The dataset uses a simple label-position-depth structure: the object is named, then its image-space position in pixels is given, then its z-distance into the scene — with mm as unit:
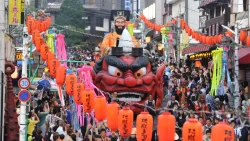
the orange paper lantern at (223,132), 13172
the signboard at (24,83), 18078
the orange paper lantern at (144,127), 15758
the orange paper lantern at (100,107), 19047
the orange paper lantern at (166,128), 15016
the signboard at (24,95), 17672
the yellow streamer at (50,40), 35844
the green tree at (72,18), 72812
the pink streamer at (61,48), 30000
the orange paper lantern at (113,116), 18078
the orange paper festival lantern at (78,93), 21094
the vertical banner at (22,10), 24359
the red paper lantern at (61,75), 23781
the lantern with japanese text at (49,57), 25000
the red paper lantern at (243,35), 29172
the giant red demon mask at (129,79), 25656
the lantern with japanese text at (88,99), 19922
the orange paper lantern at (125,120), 16938
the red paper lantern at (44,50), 25547
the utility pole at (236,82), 25747
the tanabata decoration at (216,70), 26016
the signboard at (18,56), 31400
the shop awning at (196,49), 44625
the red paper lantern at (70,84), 22266
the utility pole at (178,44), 43062
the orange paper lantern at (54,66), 24359
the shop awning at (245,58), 31434
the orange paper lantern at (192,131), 13961
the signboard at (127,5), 82238
